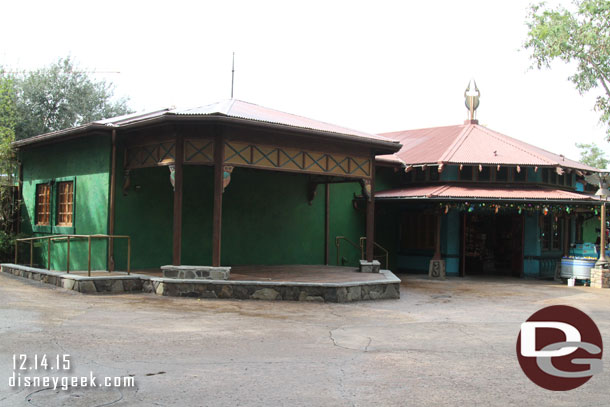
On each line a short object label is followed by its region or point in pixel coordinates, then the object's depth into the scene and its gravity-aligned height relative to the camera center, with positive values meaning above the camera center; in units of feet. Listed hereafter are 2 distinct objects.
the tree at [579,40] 77.63 +24.44
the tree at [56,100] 84.58 +16.73
